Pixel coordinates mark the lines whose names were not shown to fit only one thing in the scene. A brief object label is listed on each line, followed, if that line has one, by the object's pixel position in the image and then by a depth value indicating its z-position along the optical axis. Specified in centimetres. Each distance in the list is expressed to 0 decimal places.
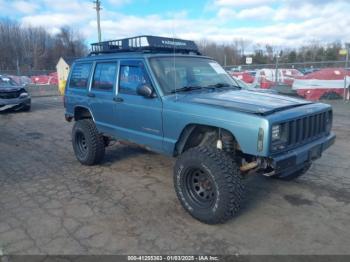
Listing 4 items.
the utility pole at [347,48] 1468
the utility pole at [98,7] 2862
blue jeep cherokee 355
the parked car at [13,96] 1341
